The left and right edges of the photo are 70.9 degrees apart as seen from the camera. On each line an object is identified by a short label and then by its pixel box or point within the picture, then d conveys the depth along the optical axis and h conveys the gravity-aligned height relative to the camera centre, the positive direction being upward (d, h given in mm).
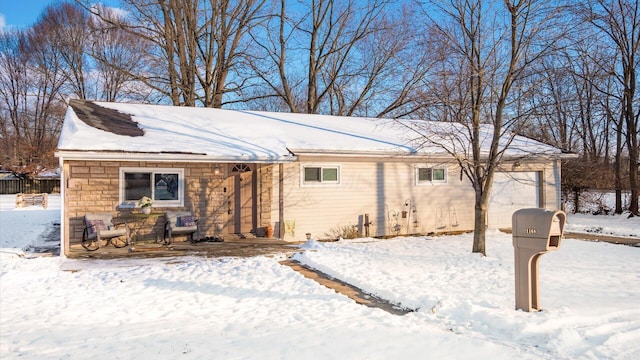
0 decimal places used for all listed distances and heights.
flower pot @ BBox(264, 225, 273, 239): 11250 -1129
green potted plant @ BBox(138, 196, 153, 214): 10102 -410
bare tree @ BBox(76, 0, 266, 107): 23109 +7722
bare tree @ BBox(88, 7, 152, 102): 23578 +7491
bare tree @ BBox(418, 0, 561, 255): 8461 +2209
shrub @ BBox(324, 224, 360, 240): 11812 -1240
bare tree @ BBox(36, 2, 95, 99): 30641 +10047
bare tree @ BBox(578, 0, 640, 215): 17406 +4844
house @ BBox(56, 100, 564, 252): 9883 +277
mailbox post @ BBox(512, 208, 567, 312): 5020 -670
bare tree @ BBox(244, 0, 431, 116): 24922 +6929
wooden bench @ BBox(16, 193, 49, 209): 22703 -653
